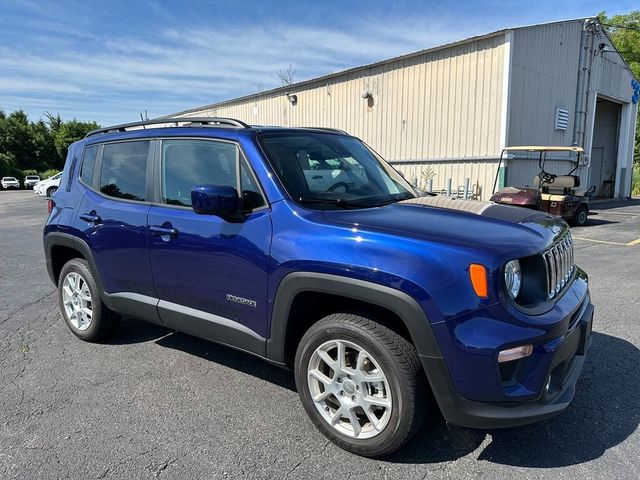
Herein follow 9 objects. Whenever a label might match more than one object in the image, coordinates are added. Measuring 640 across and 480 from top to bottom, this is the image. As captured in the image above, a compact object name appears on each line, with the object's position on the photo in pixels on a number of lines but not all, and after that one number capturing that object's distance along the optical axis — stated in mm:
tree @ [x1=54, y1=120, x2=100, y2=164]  54906
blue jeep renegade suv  2324
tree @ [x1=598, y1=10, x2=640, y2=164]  38912
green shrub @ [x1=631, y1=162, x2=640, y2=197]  27280
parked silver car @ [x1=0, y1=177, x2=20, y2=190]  41469
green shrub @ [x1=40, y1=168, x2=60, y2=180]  48066
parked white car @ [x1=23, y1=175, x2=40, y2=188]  44562
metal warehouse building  14078
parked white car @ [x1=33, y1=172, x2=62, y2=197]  26438
